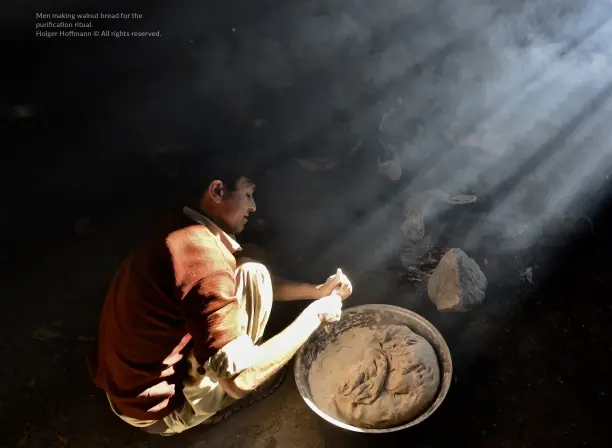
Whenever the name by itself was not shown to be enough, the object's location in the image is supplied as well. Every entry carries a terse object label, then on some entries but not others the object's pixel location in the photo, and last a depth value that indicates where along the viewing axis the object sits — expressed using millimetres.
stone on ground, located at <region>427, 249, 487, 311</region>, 2529
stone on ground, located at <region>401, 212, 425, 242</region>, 2910
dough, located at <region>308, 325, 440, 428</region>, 2098
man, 1611
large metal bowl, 2148
